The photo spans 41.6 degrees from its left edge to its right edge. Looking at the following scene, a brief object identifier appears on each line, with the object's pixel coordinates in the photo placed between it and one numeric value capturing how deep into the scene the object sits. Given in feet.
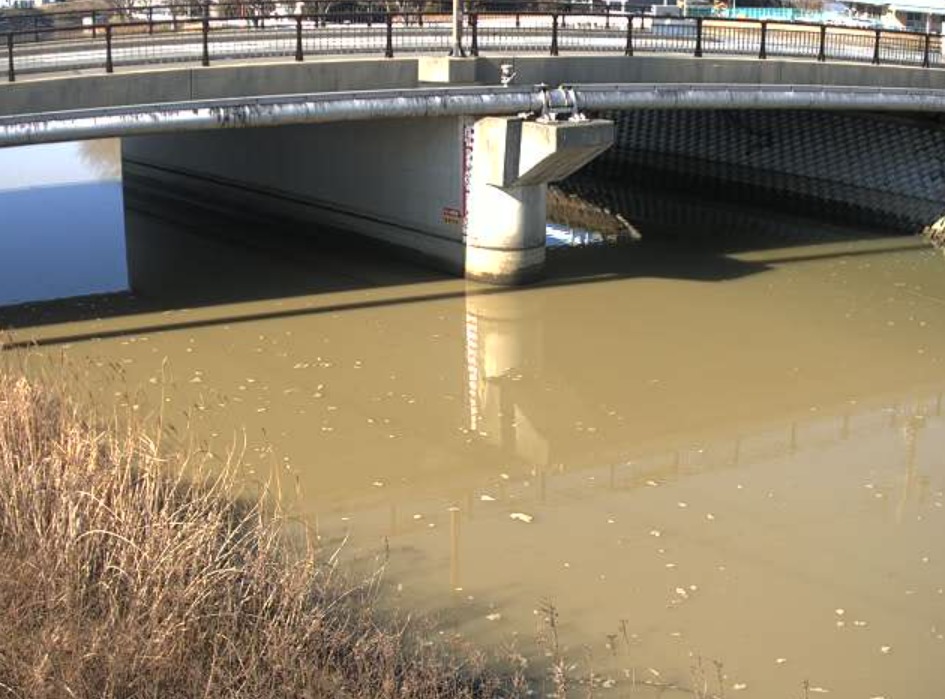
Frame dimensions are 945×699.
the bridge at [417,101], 52.54
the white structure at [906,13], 180.65
